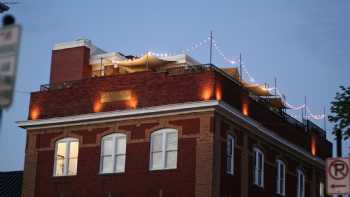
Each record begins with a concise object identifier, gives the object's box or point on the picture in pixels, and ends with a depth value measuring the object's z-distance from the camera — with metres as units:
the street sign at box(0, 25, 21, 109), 10.55
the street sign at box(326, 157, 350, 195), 18.12
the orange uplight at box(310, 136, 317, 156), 51.44
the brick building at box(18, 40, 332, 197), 38.31
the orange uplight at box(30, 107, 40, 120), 44.38
